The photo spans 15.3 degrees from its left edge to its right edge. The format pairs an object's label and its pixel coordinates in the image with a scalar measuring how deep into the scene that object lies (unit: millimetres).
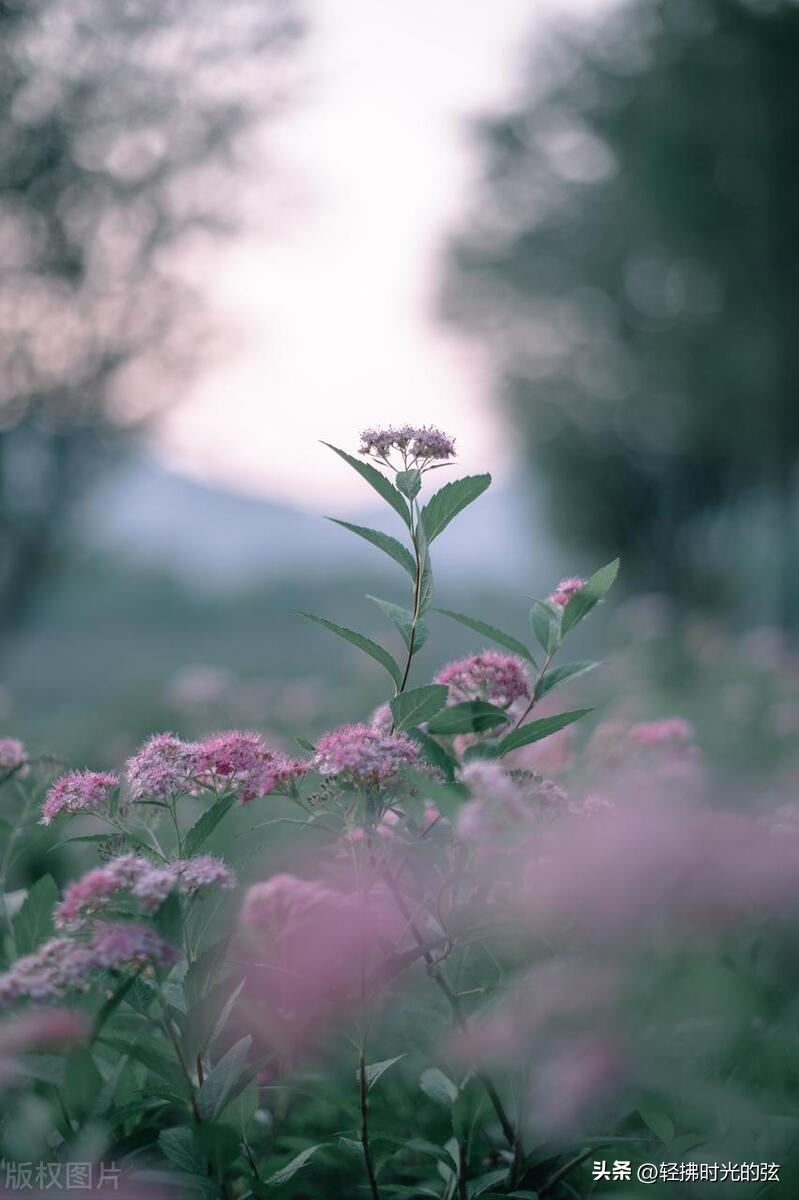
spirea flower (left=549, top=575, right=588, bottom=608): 1519
